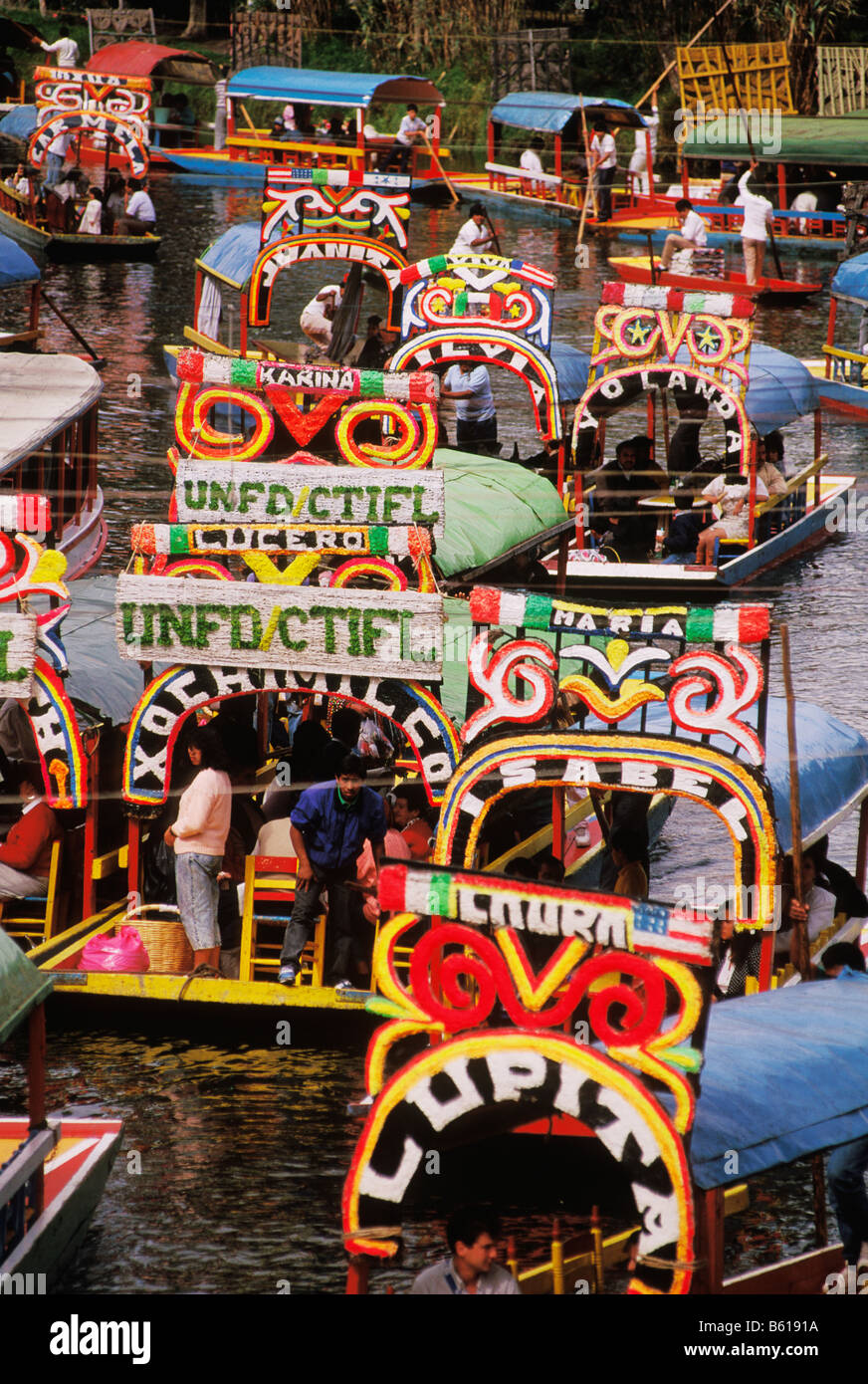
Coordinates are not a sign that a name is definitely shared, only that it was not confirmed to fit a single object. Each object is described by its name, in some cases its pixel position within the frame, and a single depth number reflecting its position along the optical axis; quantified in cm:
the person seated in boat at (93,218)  3716
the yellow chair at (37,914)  1298
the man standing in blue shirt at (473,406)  2318
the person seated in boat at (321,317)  2547
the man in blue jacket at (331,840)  1218
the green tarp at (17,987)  870
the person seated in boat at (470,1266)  790
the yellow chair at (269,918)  1254
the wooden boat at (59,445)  1888
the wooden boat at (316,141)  4456
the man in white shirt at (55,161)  3988
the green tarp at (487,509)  1797
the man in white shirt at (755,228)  3384
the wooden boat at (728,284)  3400
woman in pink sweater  1227
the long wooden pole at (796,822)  1037
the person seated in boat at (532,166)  4400
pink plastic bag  1255
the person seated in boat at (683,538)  2092
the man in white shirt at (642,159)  4284
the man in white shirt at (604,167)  4144
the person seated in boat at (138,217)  3750
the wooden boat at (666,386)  2017
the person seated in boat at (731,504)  2111
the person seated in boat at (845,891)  1282
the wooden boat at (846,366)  2798
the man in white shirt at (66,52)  4891
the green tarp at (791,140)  3450
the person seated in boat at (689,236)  3472
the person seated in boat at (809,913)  1098
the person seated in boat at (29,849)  1288
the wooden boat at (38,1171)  899
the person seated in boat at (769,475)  2189
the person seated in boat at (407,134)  4459
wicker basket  1259
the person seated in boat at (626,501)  2125
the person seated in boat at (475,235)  2964
